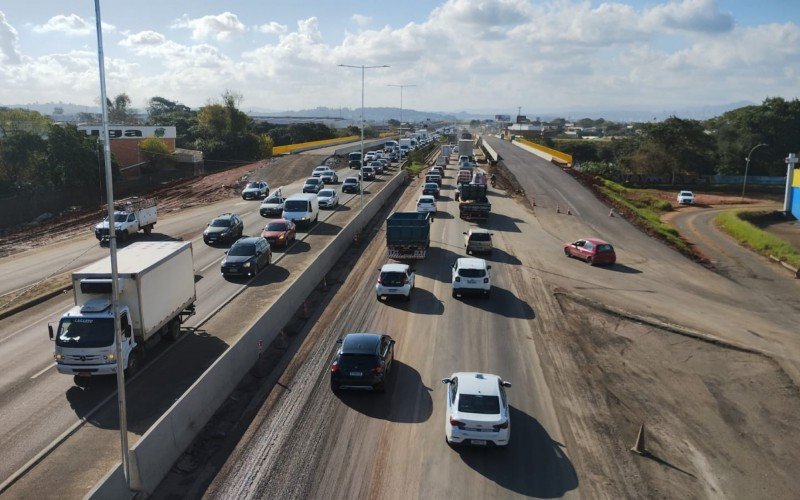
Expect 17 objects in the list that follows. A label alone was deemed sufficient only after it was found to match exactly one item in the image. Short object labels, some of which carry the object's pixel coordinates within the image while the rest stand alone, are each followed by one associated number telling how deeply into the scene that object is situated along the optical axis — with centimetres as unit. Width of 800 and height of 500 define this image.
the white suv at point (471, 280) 2509
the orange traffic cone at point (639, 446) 1379
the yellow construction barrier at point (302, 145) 9634
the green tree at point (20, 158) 5128
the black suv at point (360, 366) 1591
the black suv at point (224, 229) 3417
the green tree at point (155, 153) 6844
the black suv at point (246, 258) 2708
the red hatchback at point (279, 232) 3369
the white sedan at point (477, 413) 1318
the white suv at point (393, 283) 2441
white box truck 1550
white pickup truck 3438
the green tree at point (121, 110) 15775
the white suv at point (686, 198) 6894
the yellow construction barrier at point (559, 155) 8835
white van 3906
